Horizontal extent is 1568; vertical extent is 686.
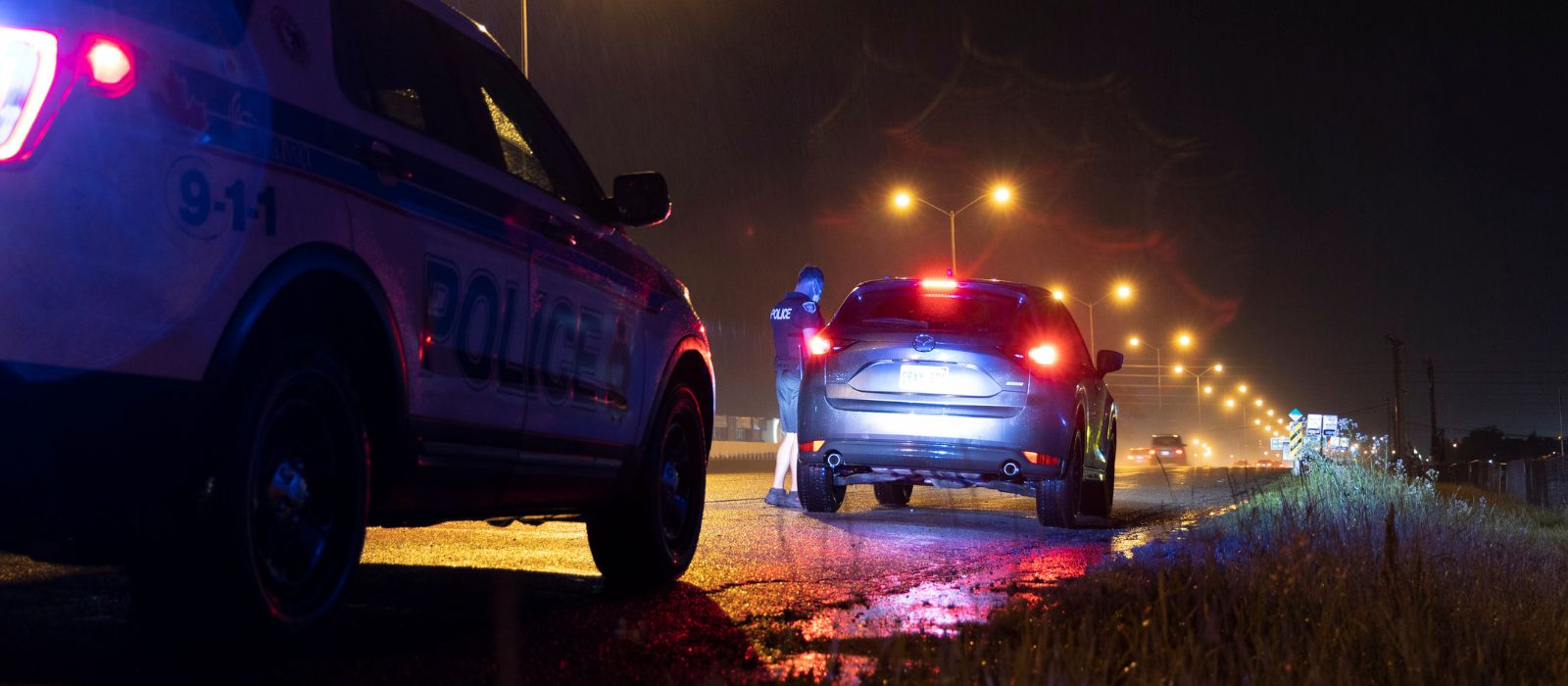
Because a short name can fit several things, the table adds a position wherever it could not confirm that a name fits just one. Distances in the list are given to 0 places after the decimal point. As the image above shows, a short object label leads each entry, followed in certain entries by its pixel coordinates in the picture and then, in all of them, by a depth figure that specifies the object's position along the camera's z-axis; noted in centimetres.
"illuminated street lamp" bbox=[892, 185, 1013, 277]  3052
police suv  309
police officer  1227
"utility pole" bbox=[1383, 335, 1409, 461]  6430
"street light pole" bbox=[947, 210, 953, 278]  3067
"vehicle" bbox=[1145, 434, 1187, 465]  6494
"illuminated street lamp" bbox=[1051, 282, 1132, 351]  4537
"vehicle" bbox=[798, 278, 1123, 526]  1030
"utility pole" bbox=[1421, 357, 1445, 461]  7469
